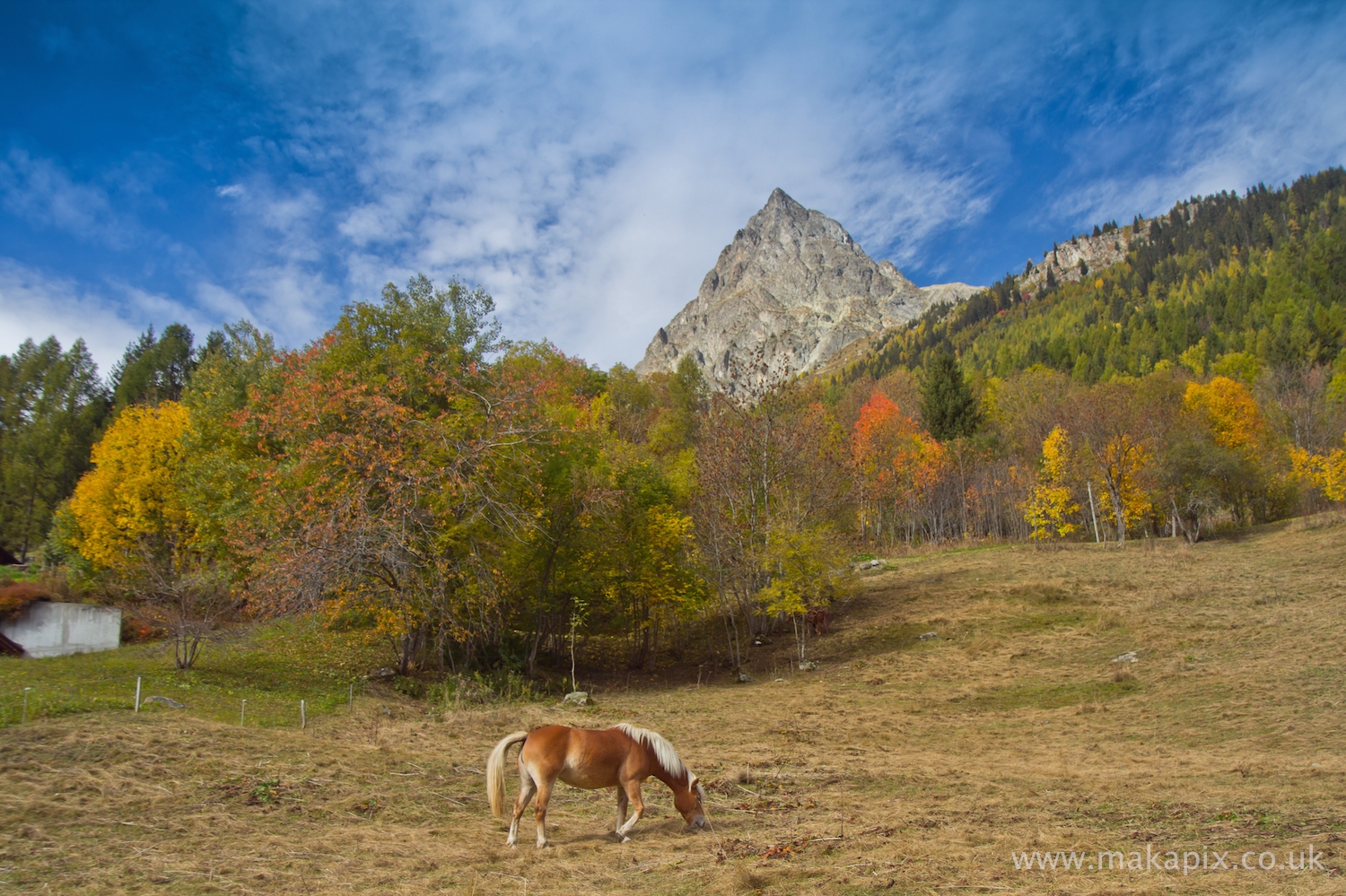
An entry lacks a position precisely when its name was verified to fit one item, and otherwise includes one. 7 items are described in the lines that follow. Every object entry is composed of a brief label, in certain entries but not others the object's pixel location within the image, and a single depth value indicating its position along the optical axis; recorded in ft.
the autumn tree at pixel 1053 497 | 128.98
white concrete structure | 67.10
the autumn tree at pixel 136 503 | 87.76
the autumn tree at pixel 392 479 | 51.03
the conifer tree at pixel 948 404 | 180.65
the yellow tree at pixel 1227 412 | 160.15
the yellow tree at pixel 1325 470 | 132.87
